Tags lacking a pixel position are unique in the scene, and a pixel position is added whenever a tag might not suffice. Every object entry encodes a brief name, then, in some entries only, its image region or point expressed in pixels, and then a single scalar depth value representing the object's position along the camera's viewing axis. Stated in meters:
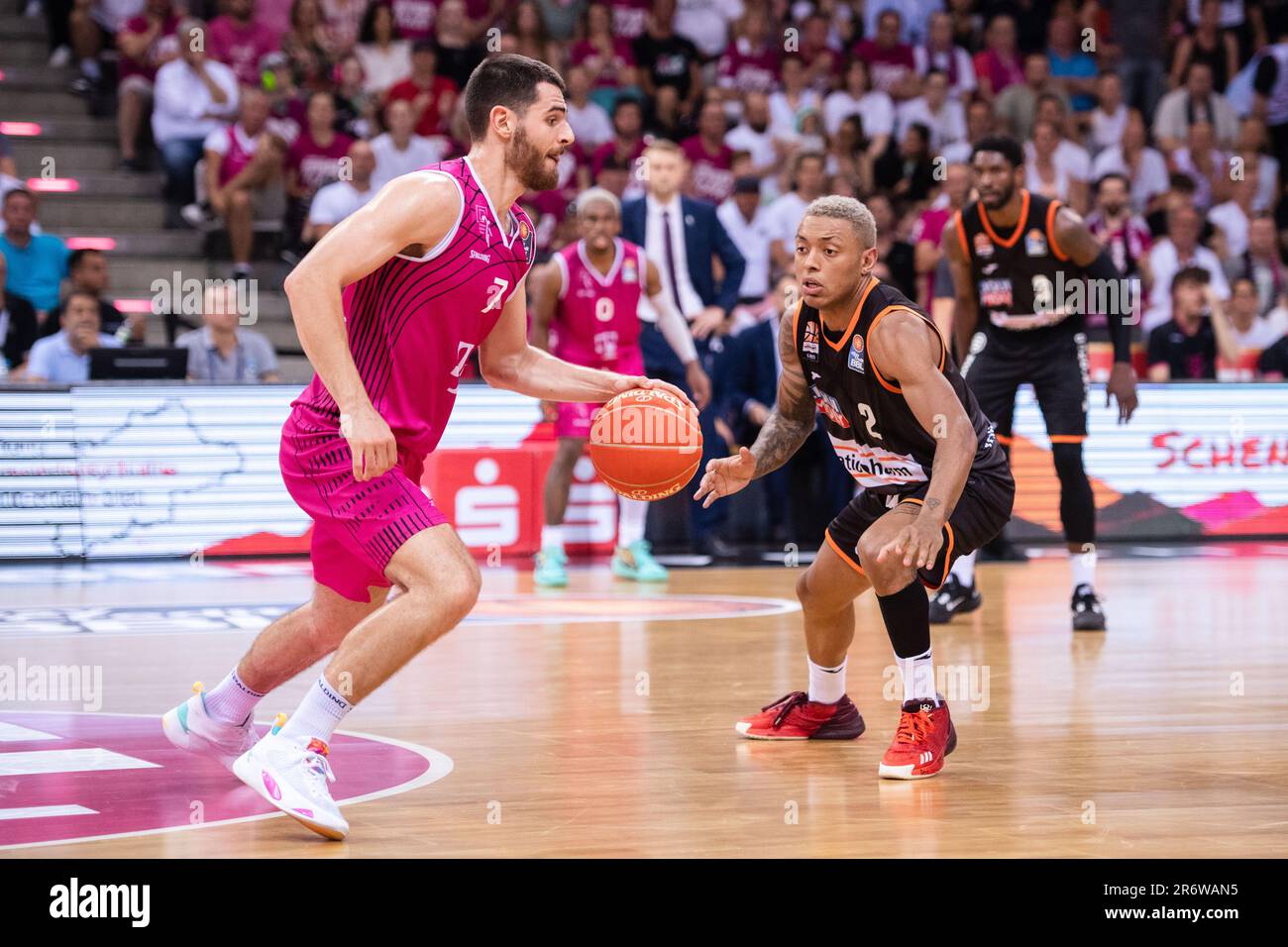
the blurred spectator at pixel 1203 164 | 15.94
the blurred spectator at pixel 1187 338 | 13.41
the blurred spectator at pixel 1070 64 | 16.80
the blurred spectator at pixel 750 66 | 15.60
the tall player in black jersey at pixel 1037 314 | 8.14
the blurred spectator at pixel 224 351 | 11.18
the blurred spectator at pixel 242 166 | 12.97
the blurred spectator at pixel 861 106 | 15.41
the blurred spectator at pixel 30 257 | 11.89
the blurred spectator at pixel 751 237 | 13.23
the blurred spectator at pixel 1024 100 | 15.73
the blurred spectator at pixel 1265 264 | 14.73
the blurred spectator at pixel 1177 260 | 14.38
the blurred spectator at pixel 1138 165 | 15.77
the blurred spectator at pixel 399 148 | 13.20
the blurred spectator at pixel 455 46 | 14.47
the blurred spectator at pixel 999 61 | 16.33
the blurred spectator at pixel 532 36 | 14.34
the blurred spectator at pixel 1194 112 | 16.36
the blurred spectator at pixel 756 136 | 14.66
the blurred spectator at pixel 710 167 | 14.31
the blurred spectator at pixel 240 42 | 13.81
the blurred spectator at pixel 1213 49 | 17.02
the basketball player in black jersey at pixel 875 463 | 4.92
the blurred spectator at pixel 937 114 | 15.45
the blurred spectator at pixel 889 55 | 15.97
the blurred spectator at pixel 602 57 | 14.88
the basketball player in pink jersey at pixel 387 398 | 4.16
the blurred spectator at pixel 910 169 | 14.78
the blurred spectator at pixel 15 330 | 11.48
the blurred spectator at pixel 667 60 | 15.17
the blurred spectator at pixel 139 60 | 13.48
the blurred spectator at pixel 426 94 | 13.99
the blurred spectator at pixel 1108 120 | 16.12
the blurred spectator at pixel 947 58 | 16.23
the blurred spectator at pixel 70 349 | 10.99
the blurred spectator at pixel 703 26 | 16.16
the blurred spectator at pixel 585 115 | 14.27
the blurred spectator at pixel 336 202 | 12.58
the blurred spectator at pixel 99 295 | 11.36
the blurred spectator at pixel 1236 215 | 15.57
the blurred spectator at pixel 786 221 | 13.00
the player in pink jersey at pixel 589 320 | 10.18
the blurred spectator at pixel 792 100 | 15.14
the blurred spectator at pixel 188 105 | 13.23
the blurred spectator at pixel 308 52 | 13.95
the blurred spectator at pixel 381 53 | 14.38
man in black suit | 11.23
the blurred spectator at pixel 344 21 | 14.45
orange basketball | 5.01
